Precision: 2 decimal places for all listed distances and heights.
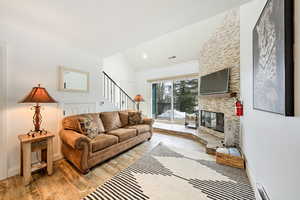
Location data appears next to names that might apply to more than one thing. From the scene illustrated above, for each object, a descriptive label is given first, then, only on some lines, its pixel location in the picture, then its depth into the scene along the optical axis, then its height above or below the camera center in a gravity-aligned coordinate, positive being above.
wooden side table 1.70 -0.80
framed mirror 2.54 +0.47
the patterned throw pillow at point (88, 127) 2.29 -0.55
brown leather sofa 1.92 -0.77
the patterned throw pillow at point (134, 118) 3.55 -0.55
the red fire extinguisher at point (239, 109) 2.27 -0.18
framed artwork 0.73 +0.32
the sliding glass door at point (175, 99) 4.81 +0.04
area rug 1.51 -1.24
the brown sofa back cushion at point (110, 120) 2.98 -0.55
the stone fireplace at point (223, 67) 2.80 +0.92
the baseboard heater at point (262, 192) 1.10 -0.95
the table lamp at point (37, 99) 1.80 +0.02
